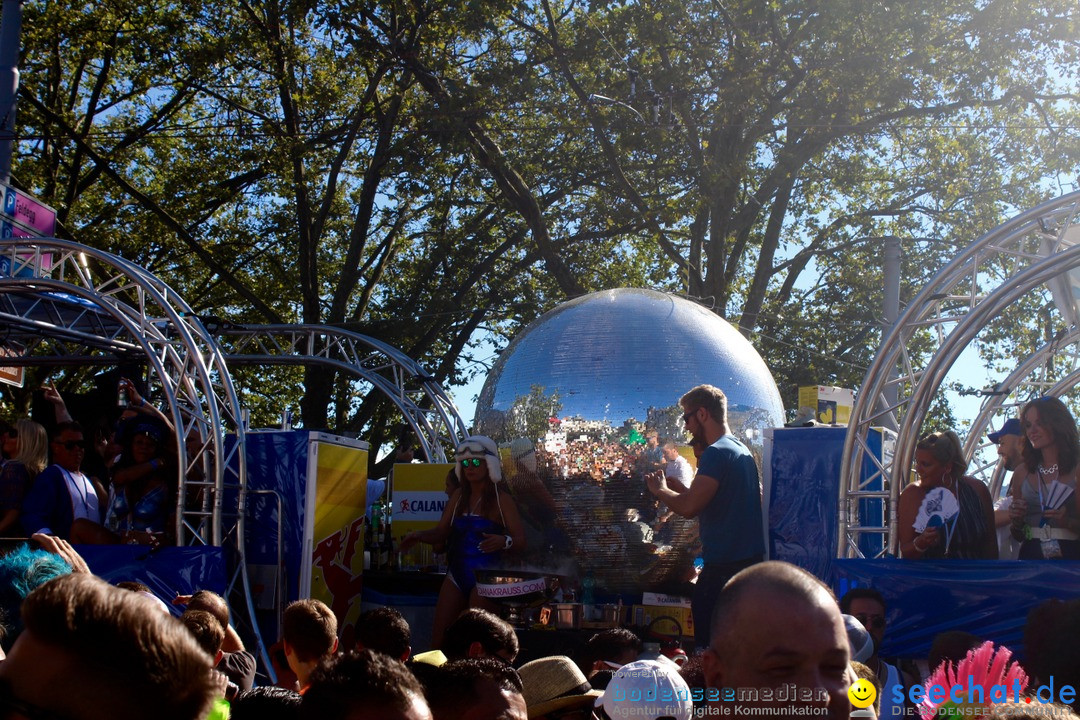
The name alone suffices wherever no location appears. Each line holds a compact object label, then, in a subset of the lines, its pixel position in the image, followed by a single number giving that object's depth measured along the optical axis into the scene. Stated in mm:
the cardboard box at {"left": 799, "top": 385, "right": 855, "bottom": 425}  11789
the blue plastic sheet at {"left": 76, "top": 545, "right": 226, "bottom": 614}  8359
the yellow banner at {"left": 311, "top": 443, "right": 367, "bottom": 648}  9516
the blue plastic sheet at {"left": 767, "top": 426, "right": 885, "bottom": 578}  8211
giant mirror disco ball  7273
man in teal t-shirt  6254
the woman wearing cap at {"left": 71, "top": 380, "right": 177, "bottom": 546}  9289
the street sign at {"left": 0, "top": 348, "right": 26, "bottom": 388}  15312
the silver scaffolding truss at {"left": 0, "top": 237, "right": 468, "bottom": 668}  9984
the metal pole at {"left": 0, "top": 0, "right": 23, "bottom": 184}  12508
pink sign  12195
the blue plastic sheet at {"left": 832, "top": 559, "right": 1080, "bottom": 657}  5699
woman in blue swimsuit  7344
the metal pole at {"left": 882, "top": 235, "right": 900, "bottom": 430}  14695
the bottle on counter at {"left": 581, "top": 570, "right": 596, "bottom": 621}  7383
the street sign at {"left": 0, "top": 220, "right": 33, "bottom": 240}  12059
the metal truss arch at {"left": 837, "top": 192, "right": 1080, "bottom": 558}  7410
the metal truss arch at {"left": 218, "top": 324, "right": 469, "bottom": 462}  15891
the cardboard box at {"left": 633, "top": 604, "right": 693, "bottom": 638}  7234
